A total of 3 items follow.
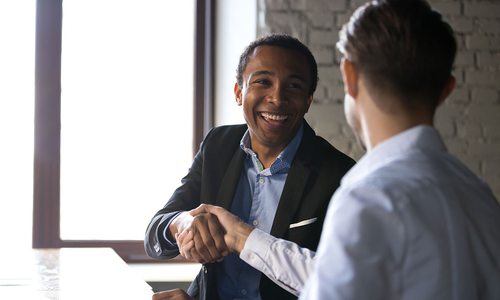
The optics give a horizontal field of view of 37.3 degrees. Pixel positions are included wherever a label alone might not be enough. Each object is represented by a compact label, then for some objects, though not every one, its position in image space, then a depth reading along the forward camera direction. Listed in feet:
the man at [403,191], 2.60
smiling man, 5.92
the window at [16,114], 11.00
